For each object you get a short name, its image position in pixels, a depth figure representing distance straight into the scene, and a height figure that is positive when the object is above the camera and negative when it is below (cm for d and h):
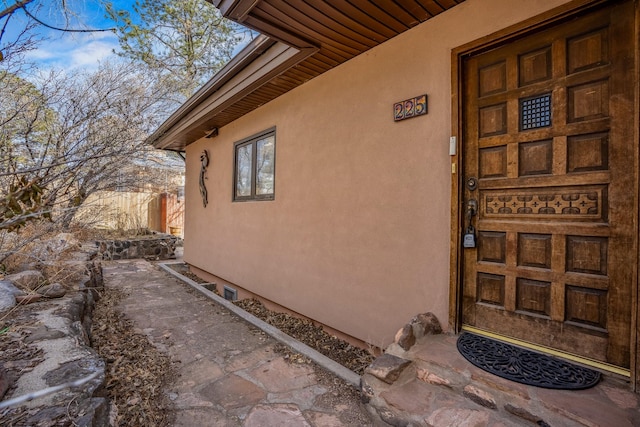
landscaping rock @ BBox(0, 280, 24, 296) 268 -68
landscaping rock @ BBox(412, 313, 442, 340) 218 -80
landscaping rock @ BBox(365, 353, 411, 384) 184 -94
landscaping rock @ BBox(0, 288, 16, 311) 250 -74
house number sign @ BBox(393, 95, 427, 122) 242 +87
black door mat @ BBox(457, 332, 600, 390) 161 -86
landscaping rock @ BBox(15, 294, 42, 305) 271 -79
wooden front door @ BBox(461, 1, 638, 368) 165 +18
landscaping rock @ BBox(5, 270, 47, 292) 293 -67
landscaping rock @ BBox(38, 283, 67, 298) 296 -78
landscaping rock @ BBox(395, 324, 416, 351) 205 -84
